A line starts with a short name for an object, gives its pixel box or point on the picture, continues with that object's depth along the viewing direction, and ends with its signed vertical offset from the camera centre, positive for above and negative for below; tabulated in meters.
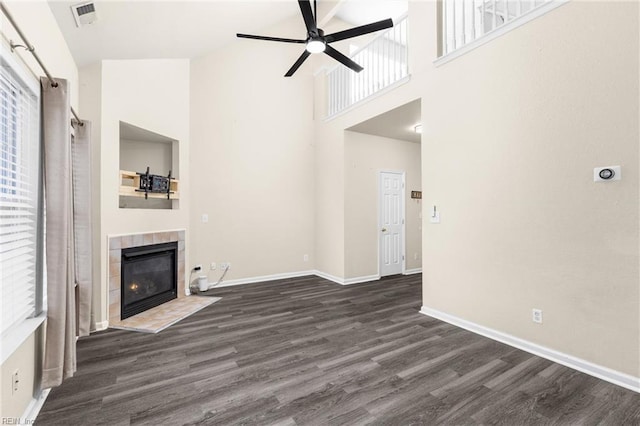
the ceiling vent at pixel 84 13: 2.26 +1.58
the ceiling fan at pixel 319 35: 2.84 +1.87
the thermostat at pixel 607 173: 2.15 +0.28
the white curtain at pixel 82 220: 2.56 -0.07
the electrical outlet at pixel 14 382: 1.56 -0.91
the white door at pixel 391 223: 5.51 -0.22
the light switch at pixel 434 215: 3.48 -0.05
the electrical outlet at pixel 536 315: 2.59 -0.93
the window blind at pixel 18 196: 1.61 +0.10
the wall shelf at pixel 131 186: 3.52 +0.33
